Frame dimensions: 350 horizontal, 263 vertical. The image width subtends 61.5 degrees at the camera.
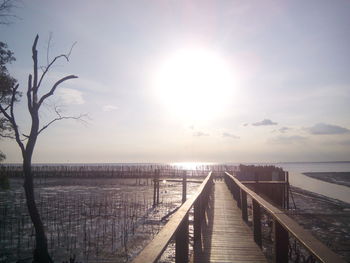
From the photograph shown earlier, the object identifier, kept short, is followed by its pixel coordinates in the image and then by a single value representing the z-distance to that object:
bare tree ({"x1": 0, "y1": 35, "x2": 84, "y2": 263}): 10.90
